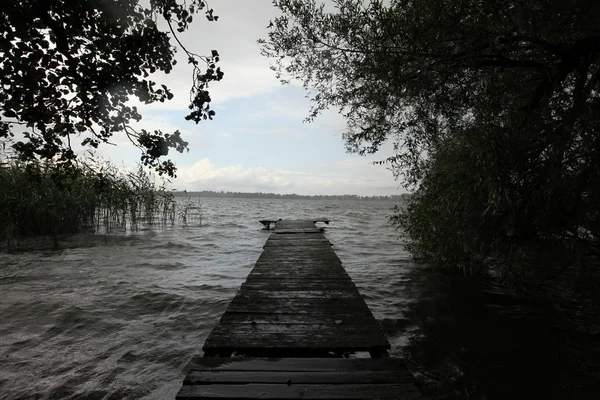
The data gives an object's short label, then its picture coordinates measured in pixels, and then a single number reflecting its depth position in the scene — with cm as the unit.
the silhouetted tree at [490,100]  467
